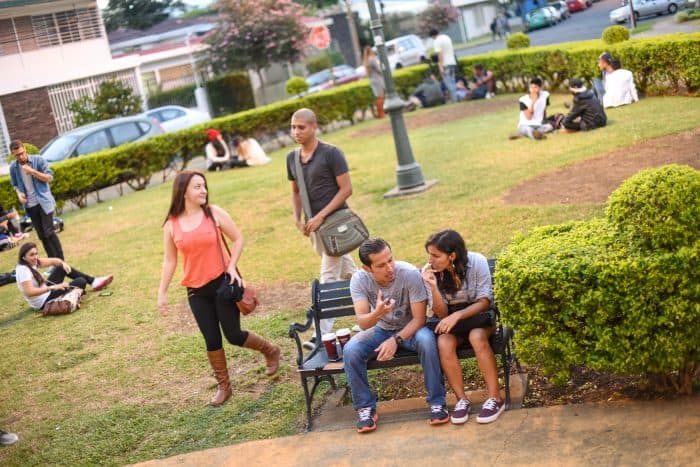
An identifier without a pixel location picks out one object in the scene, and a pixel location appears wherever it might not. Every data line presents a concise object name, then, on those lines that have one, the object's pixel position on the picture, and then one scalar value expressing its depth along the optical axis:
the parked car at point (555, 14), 35.49
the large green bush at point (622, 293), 5.33
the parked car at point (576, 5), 29.20
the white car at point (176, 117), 25.31
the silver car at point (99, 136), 21.11
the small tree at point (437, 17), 56.38
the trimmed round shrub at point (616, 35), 19.03
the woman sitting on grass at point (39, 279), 11.17
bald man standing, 7.76
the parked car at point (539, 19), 37.88
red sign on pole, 30.05
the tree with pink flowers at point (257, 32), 36.84
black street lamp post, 13.82
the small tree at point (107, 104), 29.78
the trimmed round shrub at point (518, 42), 25.77
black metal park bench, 6.19
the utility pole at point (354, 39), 49.38
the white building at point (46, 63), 28.95
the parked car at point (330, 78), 36.03
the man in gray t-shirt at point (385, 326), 6.13
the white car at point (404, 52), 38.47
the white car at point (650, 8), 19.04
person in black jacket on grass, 14.93
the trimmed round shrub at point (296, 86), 25.86
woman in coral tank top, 7.11
